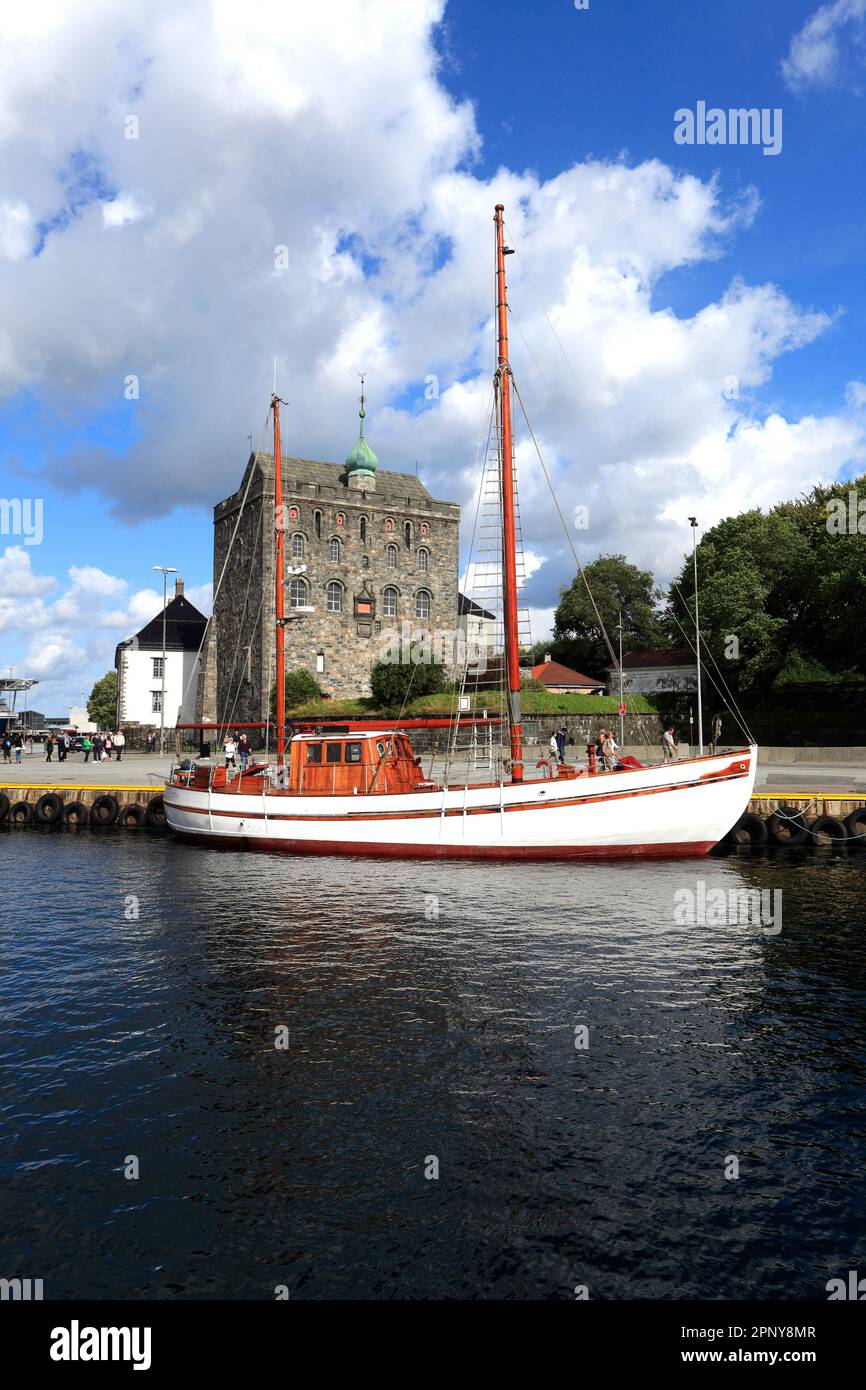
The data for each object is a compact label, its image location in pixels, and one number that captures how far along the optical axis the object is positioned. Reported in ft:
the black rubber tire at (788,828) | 84.48
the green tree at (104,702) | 428.64
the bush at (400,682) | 200.95
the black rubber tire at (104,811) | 108.88
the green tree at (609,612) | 297.12
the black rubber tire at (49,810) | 109.29
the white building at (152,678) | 256.32
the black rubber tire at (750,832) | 85.49
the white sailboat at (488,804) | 74.43
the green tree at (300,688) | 209.42
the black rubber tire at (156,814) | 107.76
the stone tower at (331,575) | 225.15
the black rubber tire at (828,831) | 83.35
